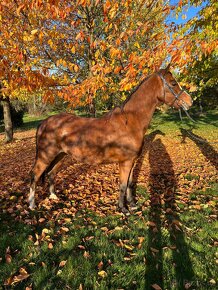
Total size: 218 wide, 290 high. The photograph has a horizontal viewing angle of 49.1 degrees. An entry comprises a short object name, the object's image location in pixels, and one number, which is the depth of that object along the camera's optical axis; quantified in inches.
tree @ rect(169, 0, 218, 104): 233.1
